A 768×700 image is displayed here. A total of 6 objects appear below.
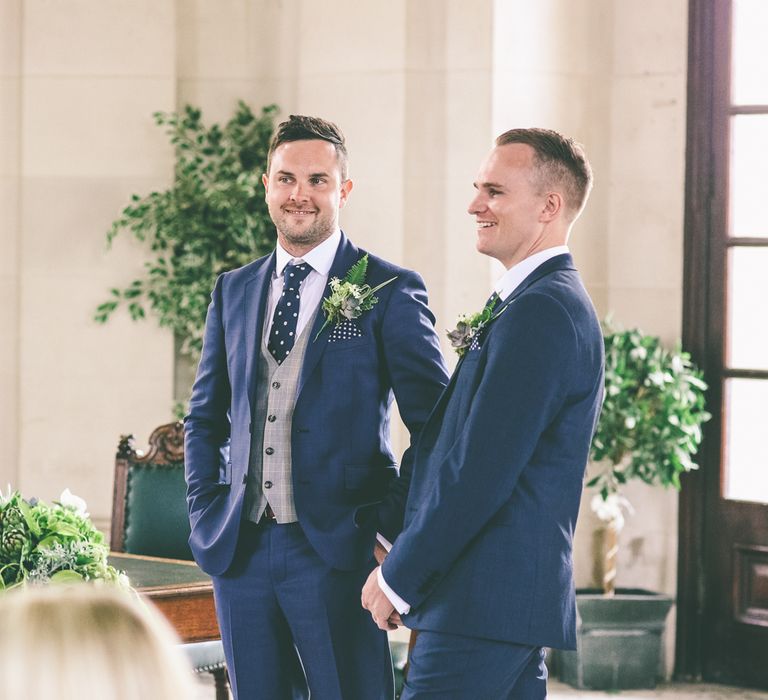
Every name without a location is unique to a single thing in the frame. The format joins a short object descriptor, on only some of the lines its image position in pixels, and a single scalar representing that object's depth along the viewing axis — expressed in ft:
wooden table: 17.55
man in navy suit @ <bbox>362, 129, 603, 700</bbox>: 12.12
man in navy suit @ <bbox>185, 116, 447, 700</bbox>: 14.96
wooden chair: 21.95
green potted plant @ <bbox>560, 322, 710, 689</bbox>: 26.24
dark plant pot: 26.96
